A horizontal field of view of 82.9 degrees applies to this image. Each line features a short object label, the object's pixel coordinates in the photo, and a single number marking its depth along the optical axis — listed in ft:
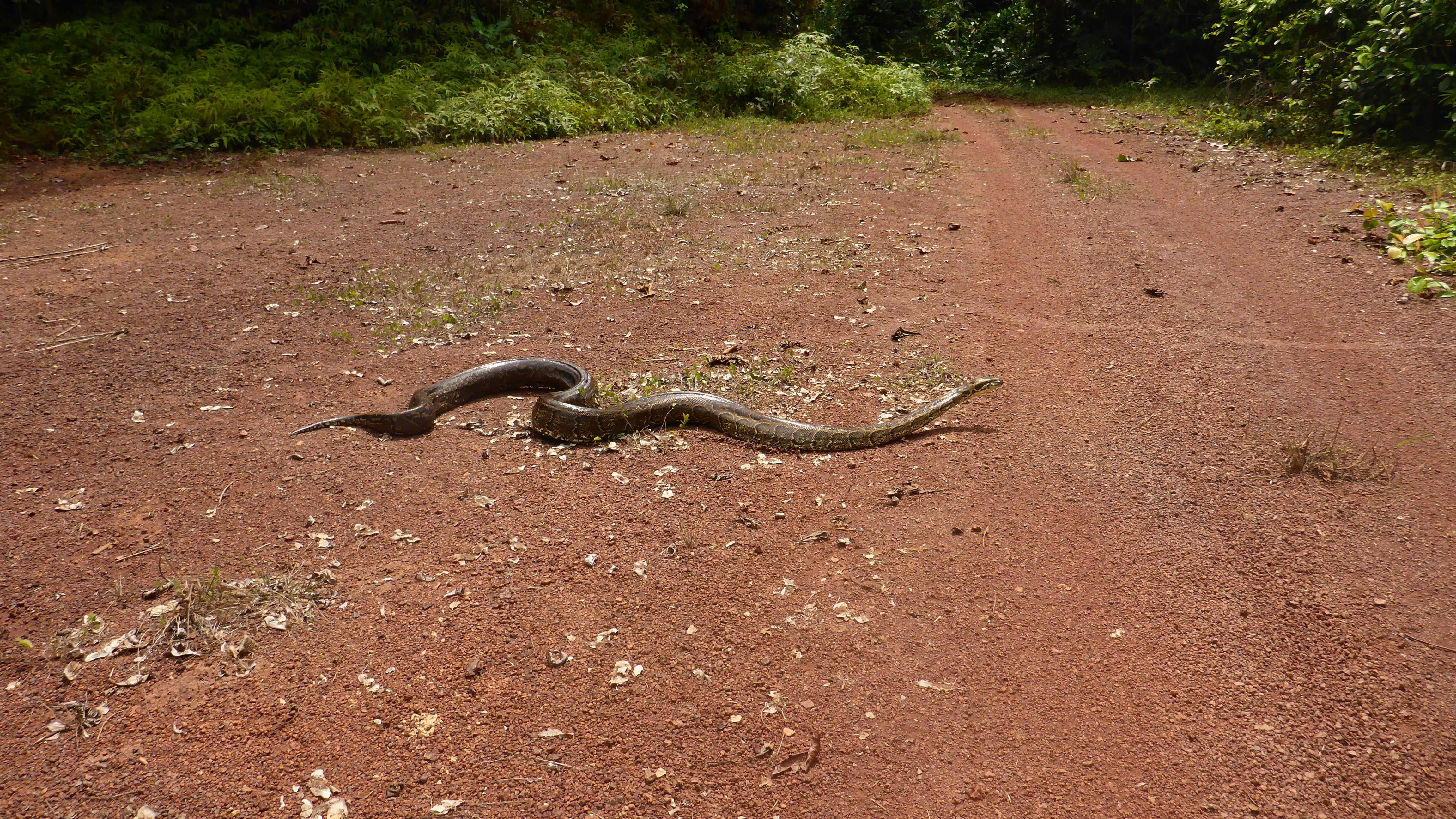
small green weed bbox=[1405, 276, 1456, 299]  18.80
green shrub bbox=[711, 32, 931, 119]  64.64
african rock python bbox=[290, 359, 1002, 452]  19.92
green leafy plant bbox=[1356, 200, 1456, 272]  24.50
